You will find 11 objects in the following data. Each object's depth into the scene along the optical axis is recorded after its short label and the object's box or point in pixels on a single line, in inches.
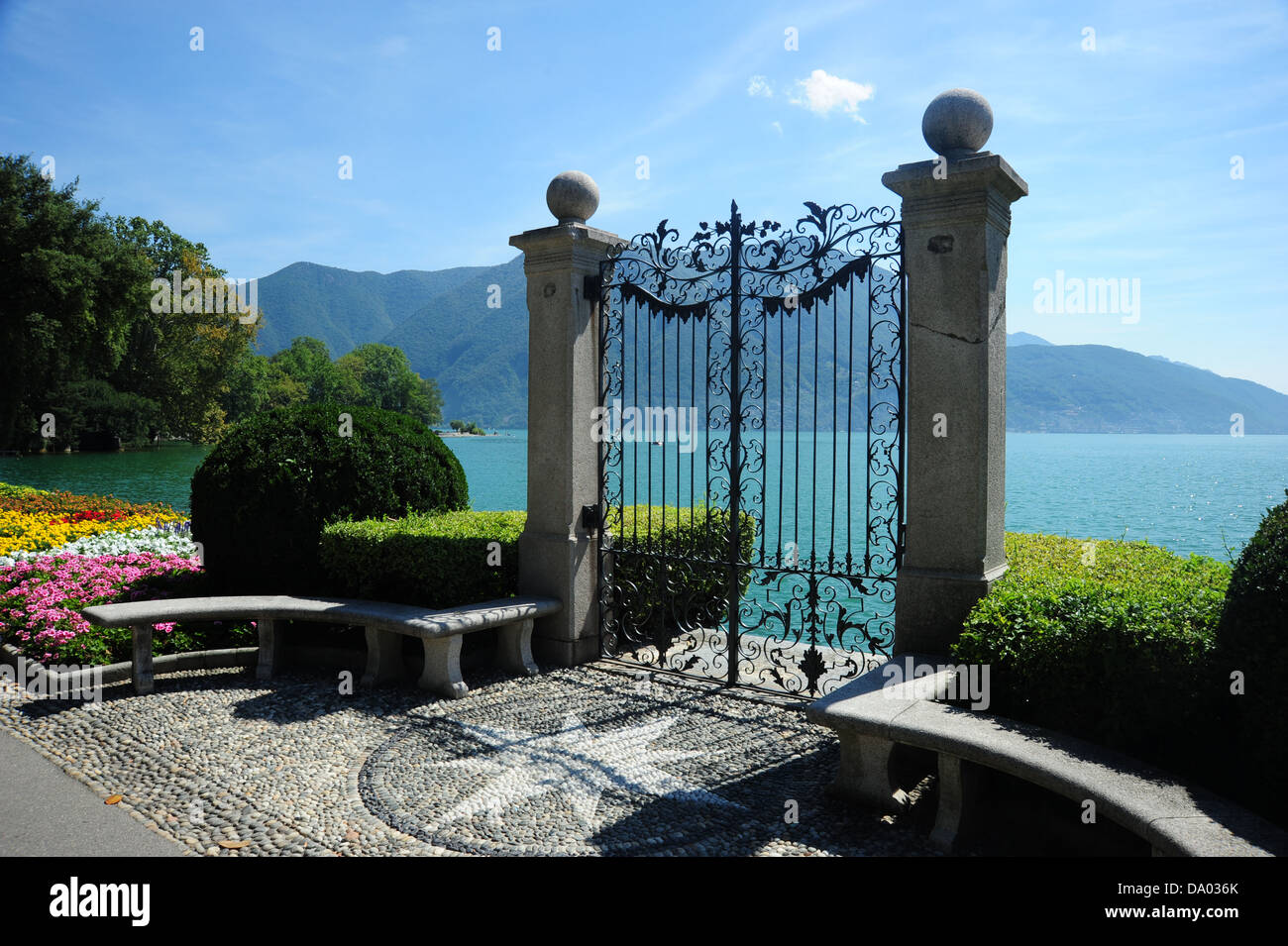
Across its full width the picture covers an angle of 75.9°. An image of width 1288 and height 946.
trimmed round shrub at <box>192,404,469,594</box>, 298.4
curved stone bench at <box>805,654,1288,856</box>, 115.6
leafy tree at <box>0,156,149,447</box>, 1039.0
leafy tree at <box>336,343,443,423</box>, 3412.9
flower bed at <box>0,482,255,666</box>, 263.7
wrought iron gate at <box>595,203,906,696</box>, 224.8
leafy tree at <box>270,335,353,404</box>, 3186.5
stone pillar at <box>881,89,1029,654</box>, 198.5
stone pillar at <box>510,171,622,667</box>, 277.4
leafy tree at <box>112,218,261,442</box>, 1711.4
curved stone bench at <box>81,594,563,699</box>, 245.8
